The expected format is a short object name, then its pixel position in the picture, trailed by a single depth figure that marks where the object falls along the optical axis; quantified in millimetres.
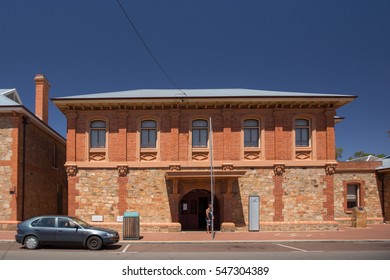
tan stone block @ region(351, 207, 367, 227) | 26219
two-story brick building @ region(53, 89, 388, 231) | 22312
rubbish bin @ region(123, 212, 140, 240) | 18312
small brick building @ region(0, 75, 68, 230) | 22156
